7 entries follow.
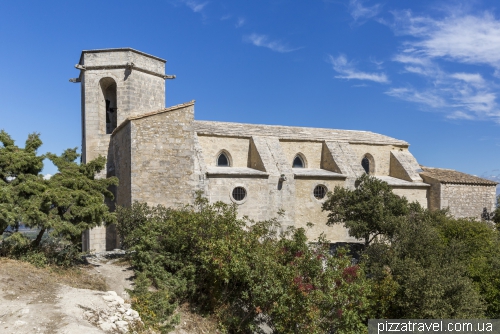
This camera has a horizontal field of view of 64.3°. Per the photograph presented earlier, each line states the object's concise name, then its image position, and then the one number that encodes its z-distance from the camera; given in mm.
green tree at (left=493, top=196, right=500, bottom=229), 24666
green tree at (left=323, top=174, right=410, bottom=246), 17406
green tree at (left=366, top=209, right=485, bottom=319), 11797
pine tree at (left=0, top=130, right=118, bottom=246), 11305
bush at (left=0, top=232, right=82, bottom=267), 11680
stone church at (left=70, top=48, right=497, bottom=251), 16938
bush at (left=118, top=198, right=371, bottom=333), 10336
